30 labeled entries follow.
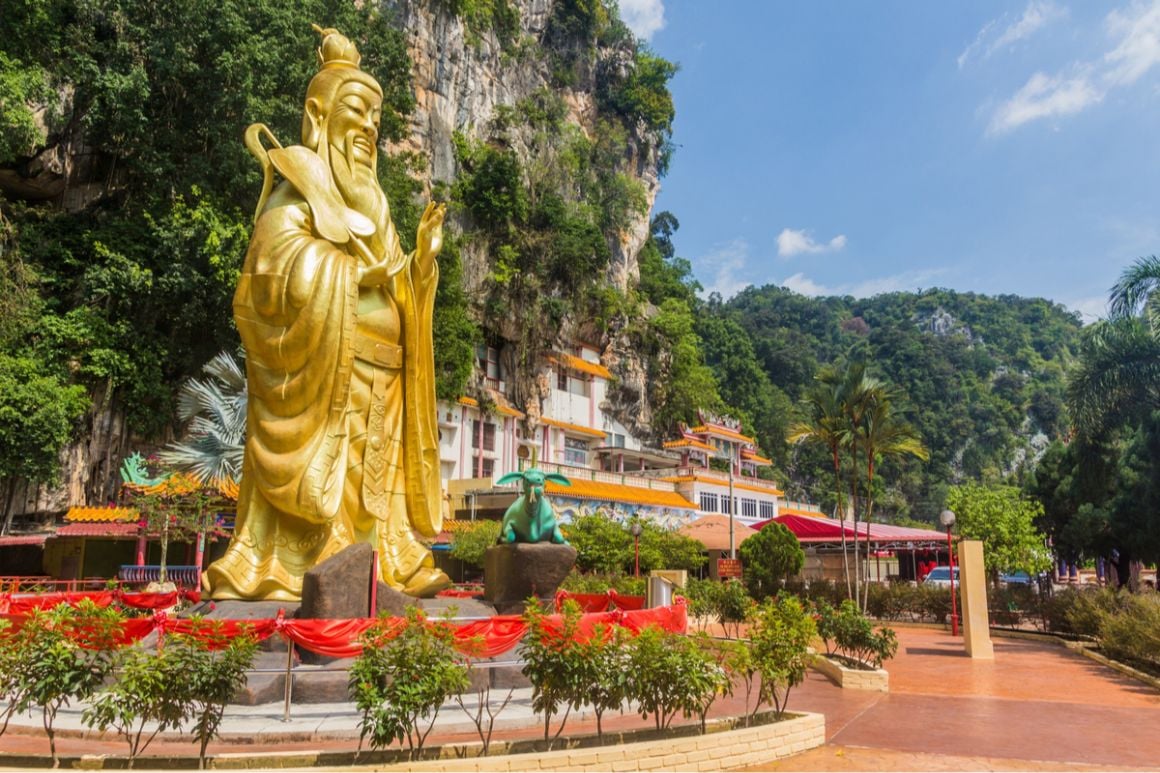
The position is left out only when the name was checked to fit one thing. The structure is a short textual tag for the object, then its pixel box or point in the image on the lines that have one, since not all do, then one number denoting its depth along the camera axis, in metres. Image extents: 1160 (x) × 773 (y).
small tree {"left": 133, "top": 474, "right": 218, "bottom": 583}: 18.44
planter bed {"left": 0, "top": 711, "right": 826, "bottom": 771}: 5.42
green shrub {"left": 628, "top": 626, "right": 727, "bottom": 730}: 6.07
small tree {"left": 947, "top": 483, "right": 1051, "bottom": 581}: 23.25
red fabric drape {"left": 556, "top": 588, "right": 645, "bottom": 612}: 12.73
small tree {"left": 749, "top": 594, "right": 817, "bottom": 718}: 6.84
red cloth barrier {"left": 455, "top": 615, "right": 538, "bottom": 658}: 7.16
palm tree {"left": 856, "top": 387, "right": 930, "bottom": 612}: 20.50
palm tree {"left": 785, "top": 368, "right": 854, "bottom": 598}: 21.16
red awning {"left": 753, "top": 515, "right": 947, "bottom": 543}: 25.06
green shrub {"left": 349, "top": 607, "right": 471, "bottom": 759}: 5.30
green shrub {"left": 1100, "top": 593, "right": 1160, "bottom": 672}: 11.27
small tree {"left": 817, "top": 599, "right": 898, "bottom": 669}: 10.73
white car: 31.27
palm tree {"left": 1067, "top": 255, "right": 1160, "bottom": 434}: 17.47
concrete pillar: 13.62
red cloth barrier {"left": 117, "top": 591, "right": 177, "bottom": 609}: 11.74
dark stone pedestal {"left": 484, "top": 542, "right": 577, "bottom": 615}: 10.43
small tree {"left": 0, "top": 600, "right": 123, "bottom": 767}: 5.31
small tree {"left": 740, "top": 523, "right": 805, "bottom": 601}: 21.48
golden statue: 9.31
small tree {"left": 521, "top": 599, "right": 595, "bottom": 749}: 5.95
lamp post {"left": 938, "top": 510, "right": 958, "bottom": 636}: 16.26
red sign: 23.61
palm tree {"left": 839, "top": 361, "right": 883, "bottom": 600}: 20.59
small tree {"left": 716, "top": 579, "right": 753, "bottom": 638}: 15.69
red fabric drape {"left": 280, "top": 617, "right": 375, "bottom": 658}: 7.07
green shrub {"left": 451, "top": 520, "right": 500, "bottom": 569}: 22.81
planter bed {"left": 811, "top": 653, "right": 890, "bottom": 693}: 9.96
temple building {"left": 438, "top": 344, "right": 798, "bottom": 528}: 32.12
